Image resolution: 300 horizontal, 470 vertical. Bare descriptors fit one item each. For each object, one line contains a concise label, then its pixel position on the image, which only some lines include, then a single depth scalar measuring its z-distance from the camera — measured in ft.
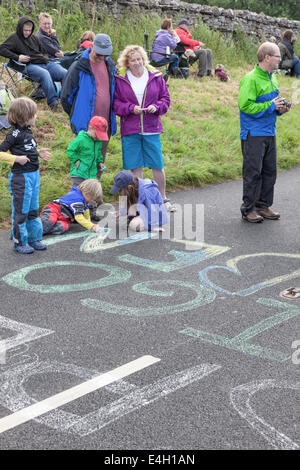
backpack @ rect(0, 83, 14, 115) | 29.96
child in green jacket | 21.20
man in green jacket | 21.20
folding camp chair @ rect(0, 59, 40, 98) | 33.30
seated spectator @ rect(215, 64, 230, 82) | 52.17
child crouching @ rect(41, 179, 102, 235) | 20.27
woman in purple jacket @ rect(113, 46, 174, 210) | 22.33
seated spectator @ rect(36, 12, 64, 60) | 35.53
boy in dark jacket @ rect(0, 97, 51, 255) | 17.58
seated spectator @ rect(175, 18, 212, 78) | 51.47
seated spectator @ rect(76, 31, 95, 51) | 34.37
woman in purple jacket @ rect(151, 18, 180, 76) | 46.26
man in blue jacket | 22.20
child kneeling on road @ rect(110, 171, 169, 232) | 21.20
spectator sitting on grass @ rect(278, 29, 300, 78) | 61.05
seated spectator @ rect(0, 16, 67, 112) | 32.45
